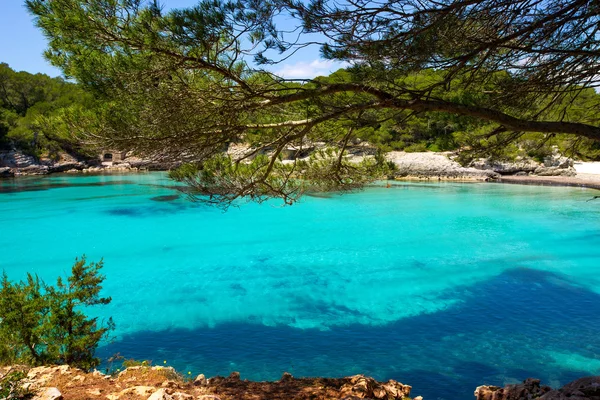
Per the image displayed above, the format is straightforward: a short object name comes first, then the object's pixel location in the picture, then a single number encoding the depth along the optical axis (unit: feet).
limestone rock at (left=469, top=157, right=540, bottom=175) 84.89
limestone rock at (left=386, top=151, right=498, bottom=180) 85.25
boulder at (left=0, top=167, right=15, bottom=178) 90.58
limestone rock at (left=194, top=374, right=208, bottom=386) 12.39
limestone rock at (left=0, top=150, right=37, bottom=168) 96.34
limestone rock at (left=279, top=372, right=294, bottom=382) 12.98
